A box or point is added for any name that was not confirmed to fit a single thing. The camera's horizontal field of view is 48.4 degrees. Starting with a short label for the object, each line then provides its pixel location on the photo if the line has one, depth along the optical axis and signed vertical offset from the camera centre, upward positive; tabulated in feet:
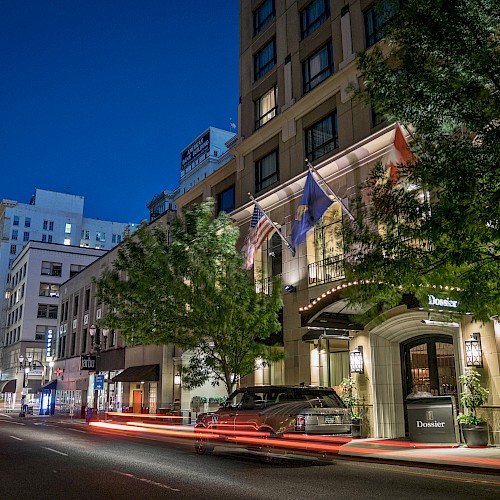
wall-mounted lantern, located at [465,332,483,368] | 52.80 +3.54
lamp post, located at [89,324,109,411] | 154.72 +14.51
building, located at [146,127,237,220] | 289.94 +125.63
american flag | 75.21 +20.96
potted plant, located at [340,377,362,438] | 60.85 -0.95
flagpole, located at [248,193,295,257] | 73.53 +20.03
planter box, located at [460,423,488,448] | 49.07 -3.88
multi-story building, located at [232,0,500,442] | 61.52 +28.00
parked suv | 42.91 -1.62
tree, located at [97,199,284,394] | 69.56 +11.63
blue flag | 65.16 +21.31
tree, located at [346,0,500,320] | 36.45 +15.92
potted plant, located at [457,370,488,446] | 49.14 -1.89
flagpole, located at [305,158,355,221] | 60.57 +21.45
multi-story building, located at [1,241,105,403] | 258.57 +42.67
